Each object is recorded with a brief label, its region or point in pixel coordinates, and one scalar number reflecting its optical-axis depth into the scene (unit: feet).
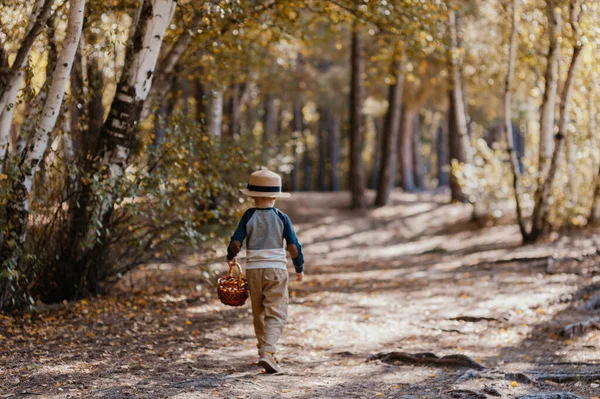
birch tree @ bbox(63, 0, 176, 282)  25.76
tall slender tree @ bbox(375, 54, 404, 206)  76.28
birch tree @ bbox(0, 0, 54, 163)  22.71
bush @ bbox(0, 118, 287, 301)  26.14
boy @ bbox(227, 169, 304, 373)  21.11
